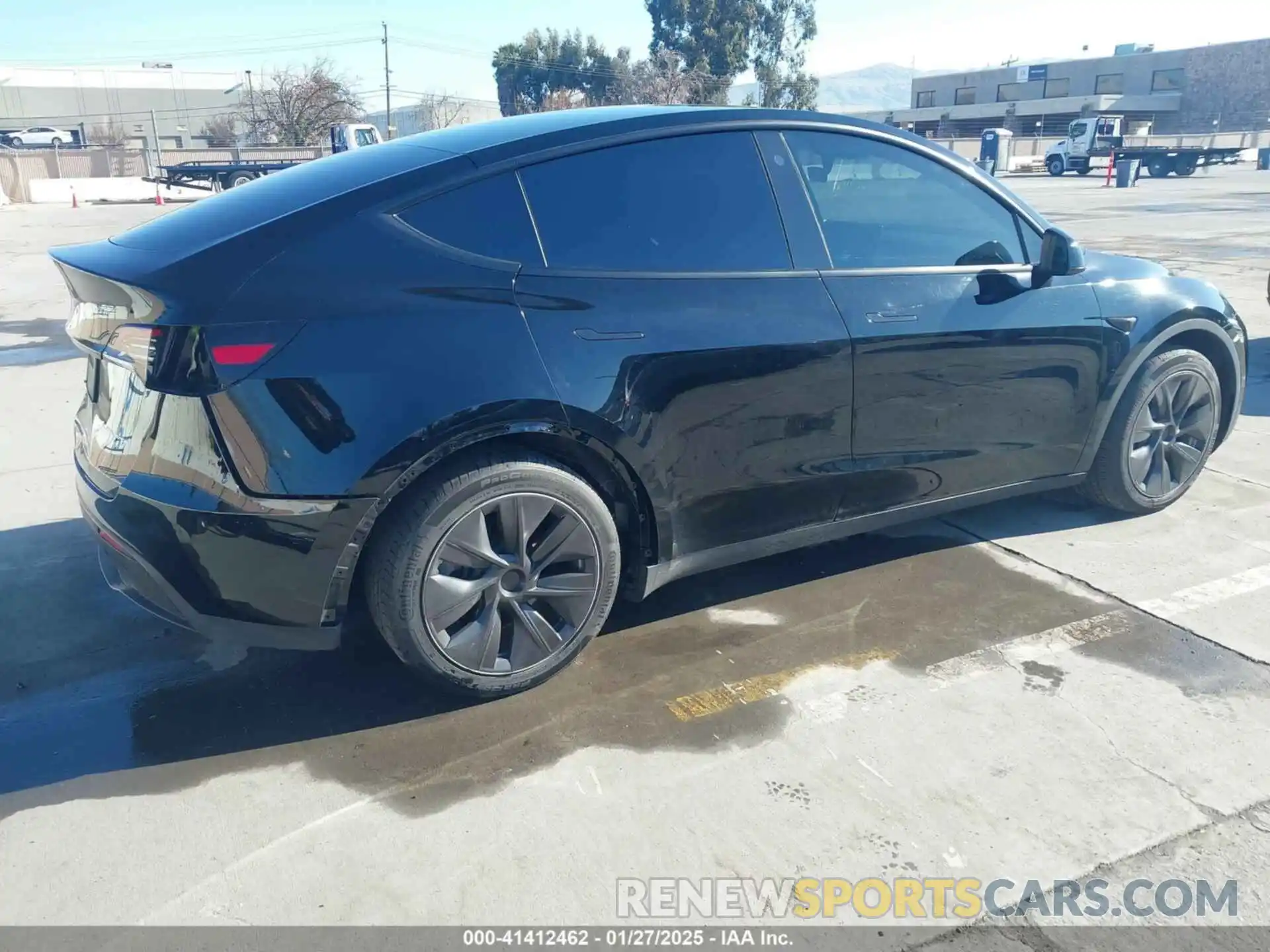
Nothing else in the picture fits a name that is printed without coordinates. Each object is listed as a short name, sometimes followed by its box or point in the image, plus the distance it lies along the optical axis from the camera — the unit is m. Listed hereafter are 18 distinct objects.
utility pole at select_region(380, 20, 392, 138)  62.03
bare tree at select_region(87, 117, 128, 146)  63.13
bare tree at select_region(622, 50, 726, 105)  62.66
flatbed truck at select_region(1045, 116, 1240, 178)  39.75
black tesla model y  2.60
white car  55.66
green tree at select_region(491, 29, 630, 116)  70.38
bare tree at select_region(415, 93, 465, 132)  71.25
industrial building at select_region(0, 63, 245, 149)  73.00
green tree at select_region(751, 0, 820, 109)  71.12
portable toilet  45.19
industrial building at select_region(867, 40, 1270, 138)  64.81
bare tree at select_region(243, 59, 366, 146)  52.47
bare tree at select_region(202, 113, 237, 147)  64.12
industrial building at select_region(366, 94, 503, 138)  71.25
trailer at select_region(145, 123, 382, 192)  31.61
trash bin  34.19
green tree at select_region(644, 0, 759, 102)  68.50
